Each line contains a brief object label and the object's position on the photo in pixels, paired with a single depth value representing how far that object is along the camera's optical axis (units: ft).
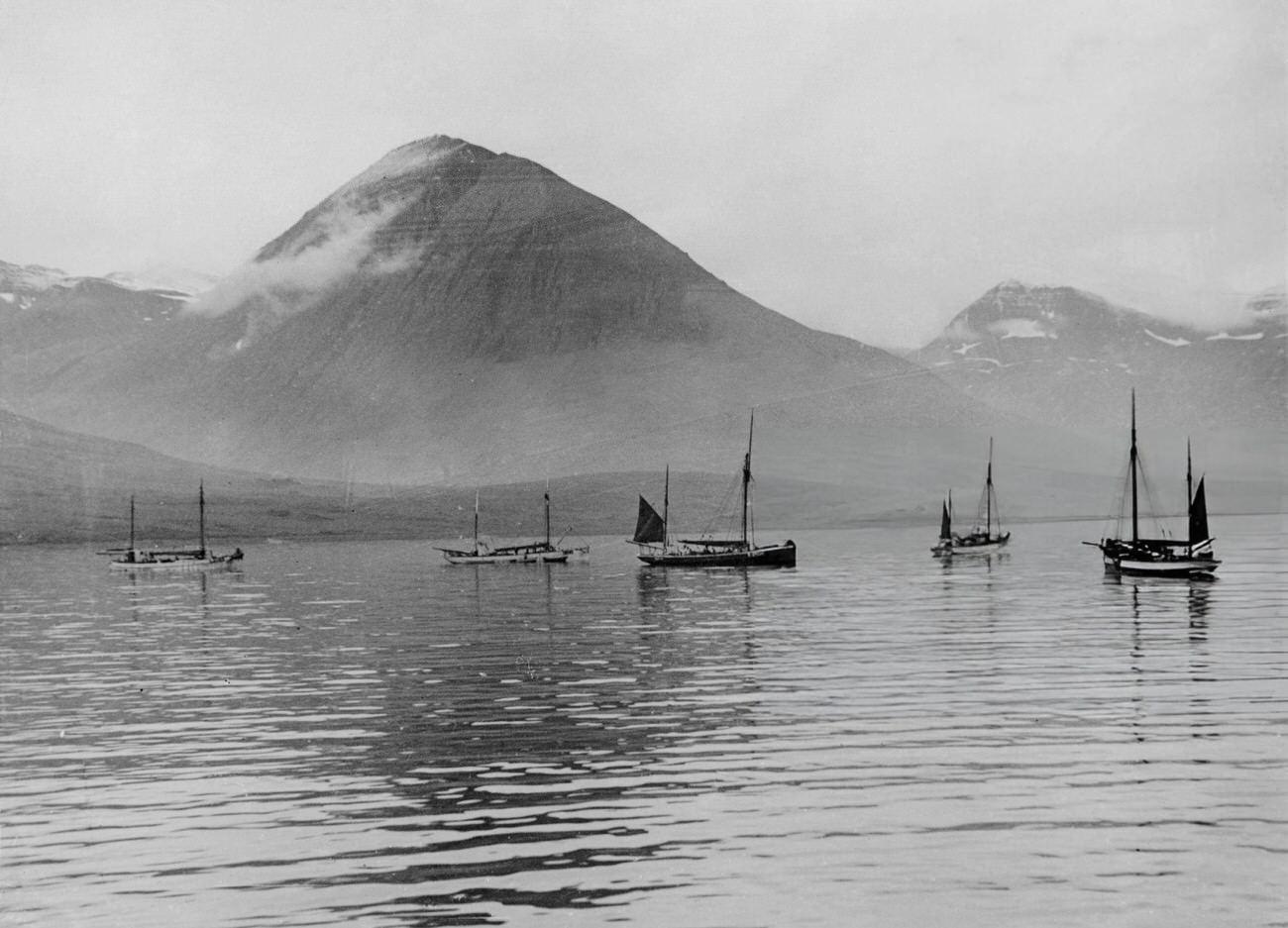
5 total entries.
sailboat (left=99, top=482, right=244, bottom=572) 609.01
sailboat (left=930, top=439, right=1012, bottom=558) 609.74
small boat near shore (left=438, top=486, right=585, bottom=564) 607.78
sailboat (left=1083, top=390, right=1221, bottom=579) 409.14
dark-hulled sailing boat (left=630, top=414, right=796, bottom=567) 535.19
